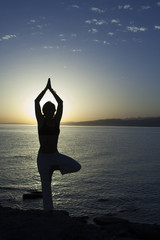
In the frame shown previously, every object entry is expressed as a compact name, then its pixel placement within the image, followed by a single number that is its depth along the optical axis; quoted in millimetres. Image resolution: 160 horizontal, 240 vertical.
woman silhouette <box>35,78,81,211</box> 5762
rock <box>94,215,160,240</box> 7941
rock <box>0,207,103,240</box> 5715
